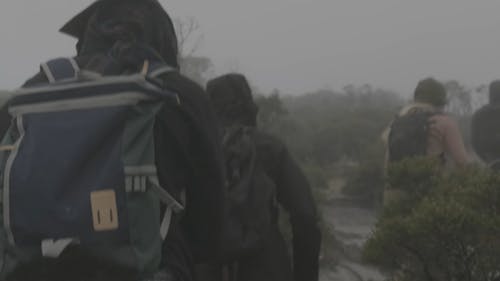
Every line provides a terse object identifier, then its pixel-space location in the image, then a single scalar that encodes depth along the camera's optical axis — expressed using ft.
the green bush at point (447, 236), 8.58
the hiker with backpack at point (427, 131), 13.35
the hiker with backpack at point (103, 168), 5.51
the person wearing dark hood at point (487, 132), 17.33
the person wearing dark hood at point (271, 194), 9.07
